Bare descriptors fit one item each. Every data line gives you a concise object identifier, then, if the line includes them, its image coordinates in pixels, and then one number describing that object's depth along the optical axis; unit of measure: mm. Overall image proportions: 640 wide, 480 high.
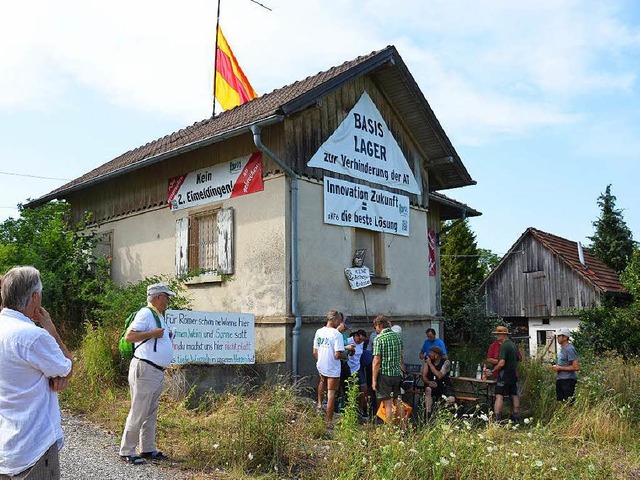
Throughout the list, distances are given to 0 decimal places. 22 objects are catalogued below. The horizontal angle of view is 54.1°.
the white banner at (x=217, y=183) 10859
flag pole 16328
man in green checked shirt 8453
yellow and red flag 16062
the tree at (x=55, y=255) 11883
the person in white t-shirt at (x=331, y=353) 8648
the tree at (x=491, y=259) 61519
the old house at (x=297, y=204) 10320
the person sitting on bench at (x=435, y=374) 10391
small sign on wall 11172
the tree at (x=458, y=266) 27391
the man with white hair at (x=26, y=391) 3283
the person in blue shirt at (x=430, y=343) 11524
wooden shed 26359
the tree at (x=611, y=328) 17969
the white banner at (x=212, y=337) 8078
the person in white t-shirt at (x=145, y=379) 6070
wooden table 10914
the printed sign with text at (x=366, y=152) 11320
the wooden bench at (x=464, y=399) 10621
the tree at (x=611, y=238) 30984
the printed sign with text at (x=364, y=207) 11117
